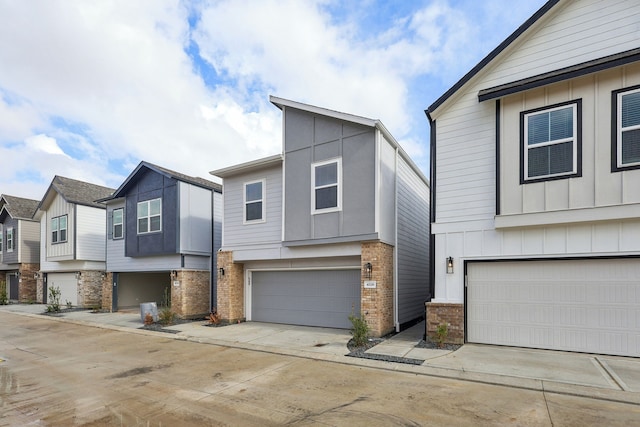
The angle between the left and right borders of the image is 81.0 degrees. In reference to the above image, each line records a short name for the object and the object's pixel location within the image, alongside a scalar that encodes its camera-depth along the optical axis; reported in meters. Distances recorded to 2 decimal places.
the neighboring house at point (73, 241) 21.06
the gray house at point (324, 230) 10.93
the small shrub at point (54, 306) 19.17
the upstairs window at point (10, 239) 26.47
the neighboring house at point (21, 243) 25.70
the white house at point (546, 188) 7.78
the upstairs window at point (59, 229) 21.74
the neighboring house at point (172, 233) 15.61
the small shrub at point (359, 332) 9.55
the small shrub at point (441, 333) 9.03
